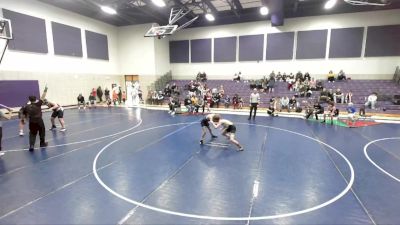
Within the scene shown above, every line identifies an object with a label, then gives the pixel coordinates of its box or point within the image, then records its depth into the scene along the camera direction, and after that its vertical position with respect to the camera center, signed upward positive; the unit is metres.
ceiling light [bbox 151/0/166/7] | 14.44 +5.53
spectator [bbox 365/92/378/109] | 15.33 -1.04
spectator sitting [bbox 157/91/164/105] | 20.50 -1.09
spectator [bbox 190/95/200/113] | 15.26 -1.24
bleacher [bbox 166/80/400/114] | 15.92 -0.40
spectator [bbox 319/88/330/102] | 16.20 -0.74
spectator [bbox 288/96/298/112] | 16.31 -1.32
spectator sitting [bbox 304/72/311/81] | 19.71 +0.89
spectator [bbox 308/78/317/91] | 18.38 +0.08
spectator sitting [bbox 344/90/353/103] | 16.22 -0.83
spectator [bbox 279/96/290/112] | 16.33 -1.25
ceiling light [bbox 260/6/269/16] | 17.22 +6.09
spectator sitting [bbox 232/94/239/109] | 17.83 -1.20
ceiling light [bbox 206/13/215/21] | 19.47 +6.21
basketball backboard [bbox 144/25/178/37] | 16.14 +4.22
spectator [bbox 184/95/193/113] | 15.32 -1.27
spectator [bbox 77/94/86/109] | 17.94 -1.12
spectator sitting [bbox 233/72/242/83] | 22.31 +0.87
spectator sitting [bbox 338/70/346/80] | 19.08 +0.94
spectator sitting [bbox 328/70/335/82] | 19.29 +0.78
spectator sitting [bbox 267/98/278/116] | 14.32 -1.55
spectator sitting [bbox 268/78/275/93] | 19.53 +0.05
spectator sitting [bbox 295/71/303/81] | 19.87 +0.90
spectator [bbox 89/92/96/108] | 19.42 -1.22
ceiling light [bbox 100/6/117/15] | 16.22 +5.70
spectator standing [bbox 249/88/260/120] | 12.74 -0.86
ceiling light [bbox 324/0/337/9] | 15.78 +6.03
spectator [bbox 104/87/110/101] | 21.14 -0.66
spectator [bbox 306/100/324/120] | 12.73 -1.42
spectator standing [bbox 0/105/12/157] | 6.59 -0.88
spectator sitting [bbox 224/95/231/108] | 18.31 -1.31
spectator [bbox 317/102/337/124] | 11.64 -1.37
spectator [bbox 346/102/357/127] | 11.81 -1.49
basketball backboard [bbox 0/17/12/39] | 12.11 +3.33
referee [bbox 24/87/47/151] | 7.13 -1.03
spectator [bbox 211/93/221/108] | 18.35 -1.07
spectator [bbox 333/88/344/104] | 16.53 -0.74
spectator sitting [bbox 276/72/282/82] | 20.95 +0.85
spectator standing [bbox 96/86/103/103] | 20.95 -0.65
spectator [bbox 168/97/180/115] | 15.09 -1.35
